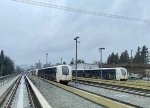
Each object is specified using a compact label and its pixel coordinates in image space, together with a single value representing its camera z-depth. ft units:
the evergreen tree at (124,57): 213.79
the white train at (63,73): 65.56
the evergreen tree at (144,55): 206.31
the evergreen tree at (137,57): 204.49
